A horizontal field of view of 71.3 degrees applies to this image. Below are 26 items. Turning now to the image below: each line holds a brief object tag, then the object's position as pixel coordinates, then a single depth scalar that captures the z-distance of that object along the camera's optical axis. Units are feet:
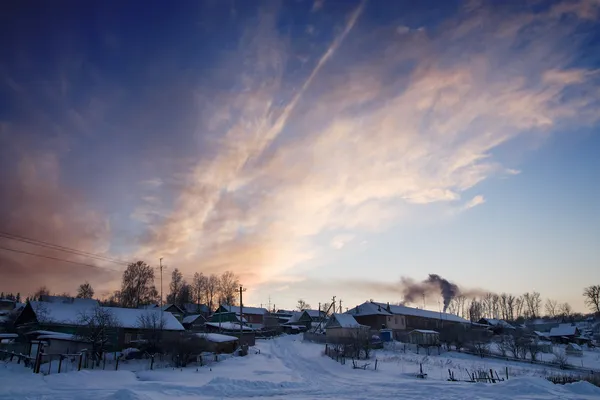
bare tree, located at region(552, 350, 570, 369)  160.32
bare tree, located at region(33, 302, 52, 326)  155.14
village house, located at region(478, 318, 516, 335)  345.72
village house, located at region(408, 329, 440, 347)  236.84
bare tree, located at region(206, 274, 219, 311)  418.72
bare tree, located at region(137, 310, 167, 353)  141.28
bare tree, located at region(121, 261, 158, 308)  321.52
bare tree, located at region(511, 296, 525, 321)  592.60
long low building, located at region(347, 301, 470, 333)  291.38
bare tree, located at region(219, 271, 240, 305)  414.21
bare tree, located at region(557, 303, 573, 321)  554.91
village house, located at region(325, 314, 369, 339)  242.78
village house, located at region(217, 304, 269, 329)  339.46
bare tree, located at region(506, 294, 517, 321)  588.91
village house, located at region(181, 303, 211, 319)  359.01
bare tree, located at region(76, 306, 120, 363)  129.08
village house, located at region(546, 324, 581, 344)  320.29
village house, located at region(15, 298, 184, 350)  156.87
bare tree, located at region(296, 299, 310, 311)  556.14
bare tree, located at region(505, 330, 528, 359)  187.84
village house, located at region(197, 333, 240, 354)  157.96
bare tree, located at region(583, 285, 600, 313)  435.94
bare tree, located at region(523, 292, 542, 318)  587.93
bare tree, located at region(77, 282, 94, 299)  369.09
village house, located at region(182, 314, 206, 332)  281.13
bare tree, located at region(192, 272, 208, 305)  414.62
